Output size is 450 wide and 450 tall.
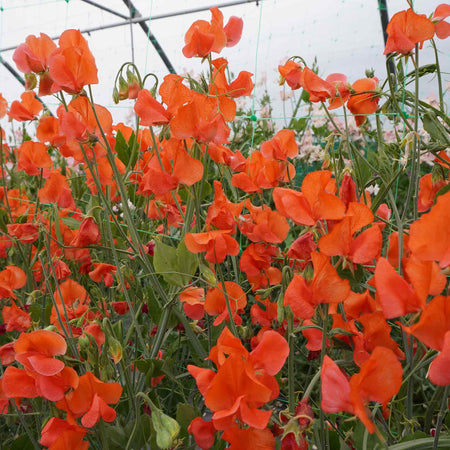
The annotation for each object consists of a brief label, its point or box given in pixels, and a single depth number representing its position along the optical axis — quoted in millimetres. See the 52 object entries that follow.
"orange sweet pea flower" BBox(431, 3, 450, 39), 537
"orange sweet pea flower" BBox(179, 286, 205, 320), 576
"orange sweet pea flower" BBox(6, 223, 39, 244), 779
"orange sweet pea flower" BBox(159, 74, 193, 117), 531
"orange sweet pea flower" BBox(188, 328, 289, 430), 354
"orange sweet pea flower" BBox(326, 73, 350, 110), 575
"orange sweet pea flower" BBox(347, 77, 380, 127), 597
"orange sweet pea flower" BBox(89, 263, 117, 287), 723
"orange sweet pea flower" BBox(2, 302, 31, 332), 694
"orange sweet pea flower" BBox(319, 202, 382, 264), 377
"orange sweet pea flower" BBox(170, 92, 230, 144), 500
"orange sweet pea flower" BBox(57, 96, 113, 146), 545
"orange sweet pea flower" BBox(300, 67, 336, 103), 565
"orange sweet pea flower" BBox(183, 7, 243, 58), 585
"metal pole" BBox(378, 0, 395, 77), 3962
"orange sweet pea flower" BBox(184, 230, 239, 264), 504
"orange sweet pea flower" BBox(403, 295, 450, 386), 278
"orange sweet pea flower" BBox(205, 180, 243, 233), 549
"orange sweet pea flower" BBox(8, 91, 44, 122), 803
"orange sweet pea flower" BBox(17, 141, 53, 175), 850
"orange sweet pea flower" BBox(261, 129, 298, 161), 631
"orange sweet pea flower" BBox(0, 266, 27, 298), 737
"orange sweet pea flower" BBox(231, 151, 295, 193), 655
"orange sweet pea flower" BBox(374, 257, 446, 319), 305
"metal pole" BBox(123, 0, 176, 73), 5695
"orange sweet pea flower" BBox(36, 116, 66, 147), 725
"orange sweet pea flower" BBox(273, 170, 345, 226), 412
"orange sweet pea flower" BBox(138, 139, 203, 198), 540
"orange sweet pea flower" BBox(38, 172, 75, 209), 767
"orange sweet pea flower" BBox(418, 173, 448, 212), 606
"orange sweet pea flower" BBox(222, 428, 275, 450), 386
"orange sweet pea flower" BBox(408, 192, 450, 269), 295
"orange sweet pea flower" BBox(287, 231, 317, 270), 472
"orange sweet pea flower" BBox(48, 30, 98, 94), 512
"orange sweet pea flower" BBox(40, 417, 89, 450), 471
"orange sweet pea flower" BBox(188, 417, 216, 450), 463
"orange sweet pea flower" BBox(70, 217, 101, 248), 580
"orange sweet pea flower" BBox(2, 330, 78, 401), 444
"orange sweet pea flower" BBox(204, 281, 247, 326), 561
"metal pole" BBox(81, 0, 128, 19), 5961
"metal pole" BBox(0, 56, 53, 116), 6500
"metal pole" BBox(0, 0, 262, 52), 5309
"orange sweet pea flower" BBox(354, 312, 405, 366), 454
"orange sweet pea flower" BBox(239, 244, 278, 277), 619
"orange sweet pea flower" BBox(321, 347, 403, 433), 306
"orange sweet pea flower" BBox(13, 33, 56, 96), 596
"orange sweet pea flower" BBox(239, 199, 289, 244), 577
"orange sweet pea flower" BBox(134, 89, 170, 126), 519
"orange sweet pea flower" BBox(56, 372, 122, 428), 455
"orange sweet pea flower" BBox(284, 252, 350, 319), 389
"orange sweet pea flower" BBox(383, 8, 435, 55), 494
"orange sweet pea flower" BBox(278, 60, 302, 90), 632
